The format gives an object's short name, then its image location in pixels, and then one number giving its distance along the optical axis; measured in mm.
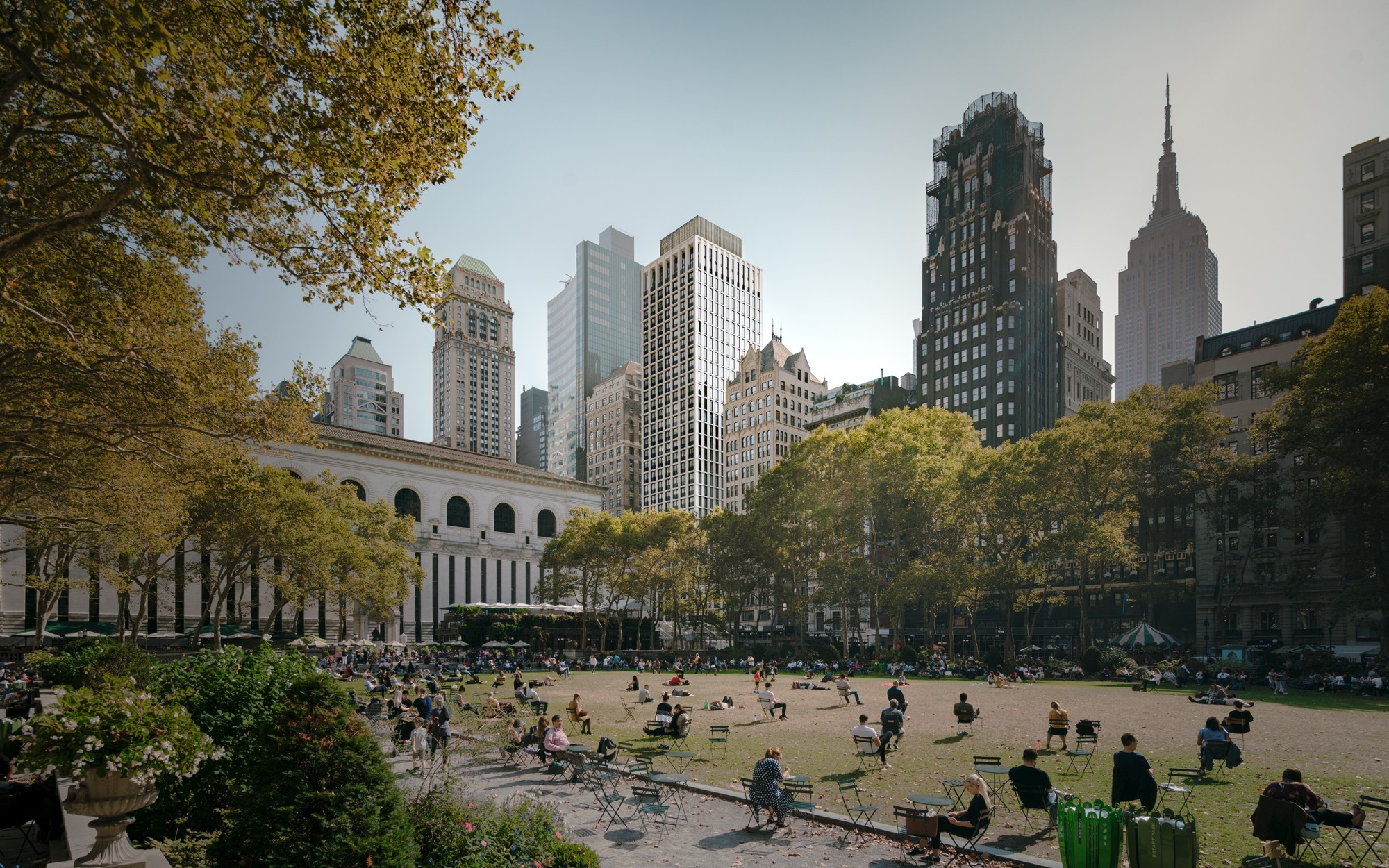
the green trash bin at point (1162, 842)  9000
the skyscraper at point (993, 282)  102438
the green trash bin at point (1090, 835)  9438
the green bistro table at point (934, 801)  11695
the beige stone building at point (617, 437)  151500
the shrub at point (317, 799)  6539
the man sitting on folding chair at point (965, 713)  22156
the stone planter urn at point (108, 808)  8281
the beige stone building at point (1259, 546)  53062
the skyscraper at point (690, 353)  137500
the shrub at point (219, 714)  10953
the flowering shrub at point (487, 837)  7215
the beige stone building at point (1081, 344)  116000
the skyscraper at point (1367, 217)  61125
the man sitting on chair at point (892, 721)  19078
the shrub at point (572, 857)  7207
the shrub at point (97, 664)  18141
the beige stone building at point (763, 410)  125750
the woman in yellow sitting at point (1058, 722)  19016
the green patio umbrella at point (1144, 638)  44256
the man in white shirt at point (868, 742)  17578
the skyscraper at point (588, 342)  188625
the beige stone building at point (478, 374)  173875
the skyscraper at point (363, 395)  170125
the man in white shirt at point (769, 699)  26656
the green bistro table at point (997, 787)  13940
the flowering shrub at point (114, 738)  8180
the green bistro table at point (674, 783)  14462
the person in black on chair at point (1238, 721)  18750
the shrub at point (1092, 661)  44281
